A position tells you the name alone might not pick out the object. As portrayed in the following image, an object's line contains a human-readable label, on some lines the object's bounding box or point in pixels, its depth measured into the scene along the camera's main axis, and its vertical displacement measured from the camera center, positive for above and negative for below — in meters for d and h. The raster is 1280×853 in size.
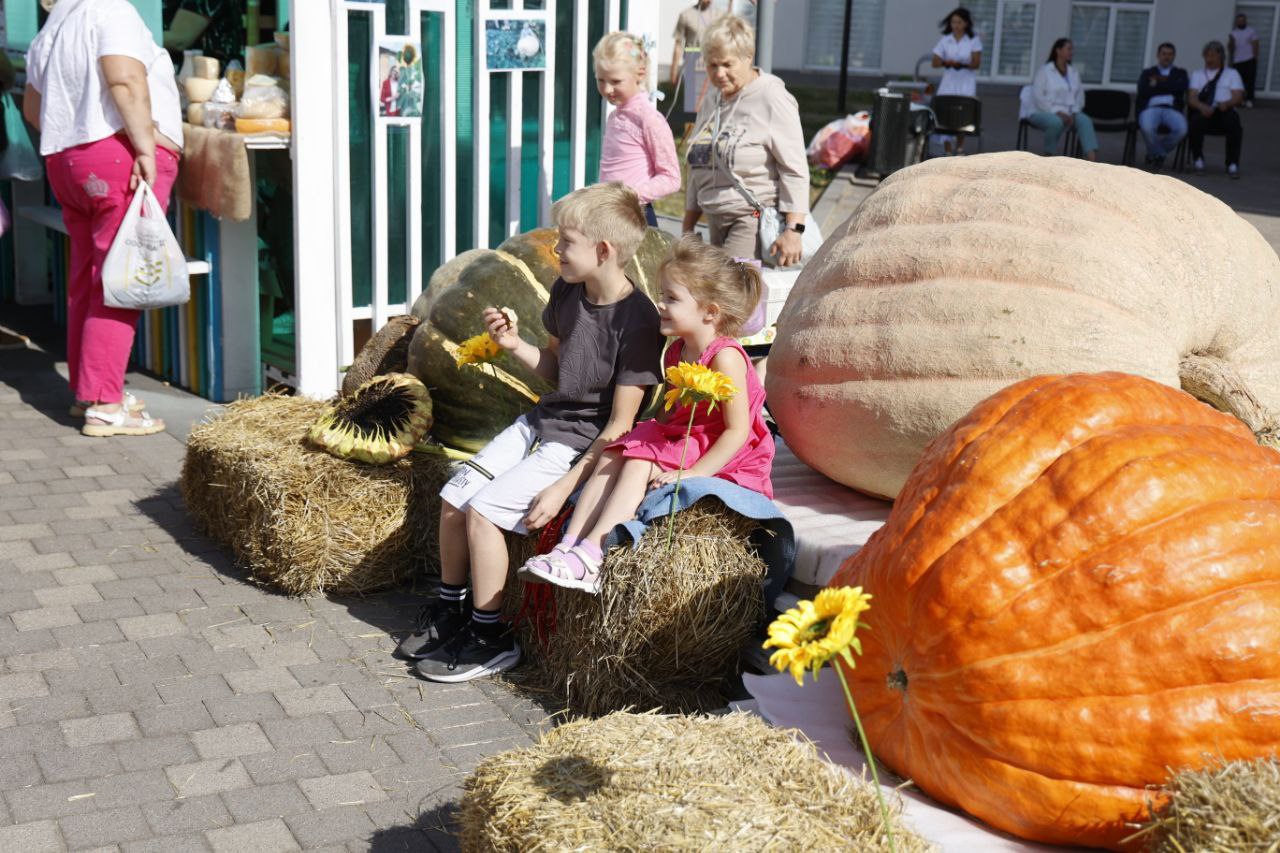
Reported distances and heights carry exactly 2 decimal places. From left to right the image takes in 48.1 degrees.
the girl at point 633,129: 7.00 -0.28
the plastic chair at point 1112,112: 18.34 -0.35
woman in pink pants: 6.77 -0.43
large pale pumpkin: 4.08 -0.63
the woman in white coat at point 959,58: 17.22 +0.27
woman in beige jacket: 6.54 -0.35
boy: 4.55 -1.15
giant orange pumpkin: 2.87 -1.07
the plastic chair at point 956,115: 15.80 -0.37
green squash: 5.37 -1.00
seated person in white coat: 17.28 -0.23
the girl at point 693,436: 4.22 -1.07
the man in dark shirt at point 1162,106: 17.92 -0.25
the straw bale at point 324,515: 5.14 -1.60
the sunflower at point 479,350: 4.74 -0.92
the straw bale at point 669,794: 2.63 -1.35
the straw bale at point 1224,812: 2.42 -1.22
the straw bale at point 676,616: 4.05 -1.51
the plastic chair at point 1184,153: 18.05 -0.81
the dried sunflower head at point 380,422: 5.22 -1.29
